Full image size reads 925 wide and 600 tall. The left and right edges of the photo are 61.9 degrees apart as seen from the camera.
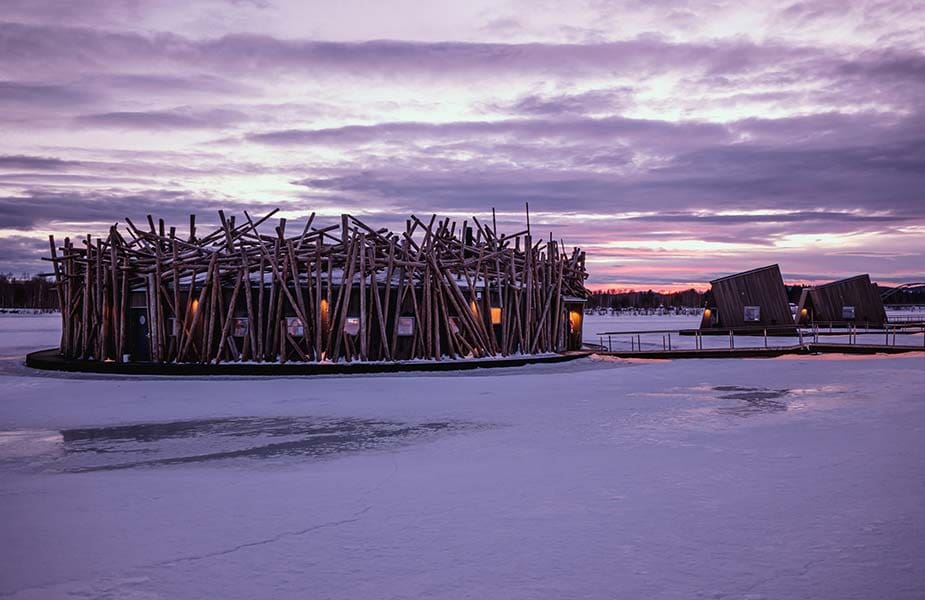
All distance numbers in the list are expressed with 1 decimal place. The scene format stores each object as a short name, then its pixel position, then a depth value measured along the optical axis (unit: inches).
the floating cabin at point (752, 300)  2011.6
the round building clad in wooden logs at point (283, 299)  1090.7
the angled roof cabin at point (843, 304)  2309.3
